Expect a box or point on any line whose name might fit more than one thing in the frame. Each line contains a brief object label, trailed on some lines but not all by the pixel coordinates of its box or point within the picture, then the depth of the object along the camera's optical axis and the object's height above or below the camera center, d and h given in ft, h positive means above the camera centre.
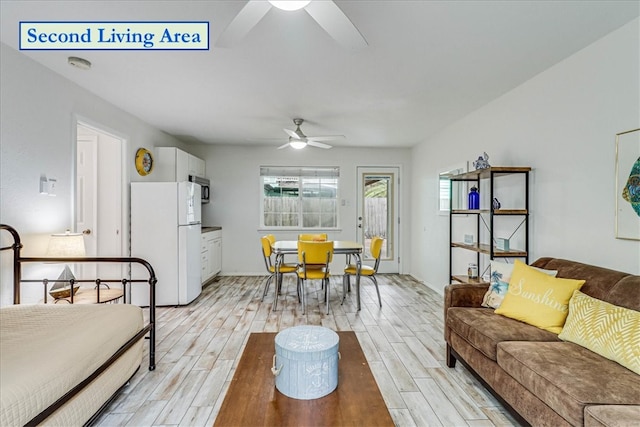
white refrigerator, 13.41 -1.02
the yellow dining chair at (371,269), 13.79 -2.47
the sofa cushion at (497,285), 8.11 -1.90
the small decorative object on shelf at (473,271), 11.48 -2.21
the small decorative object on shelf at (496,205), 10.71 +0.22
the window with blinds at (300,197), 20.42 +0.95
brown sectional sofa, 4.43 -2.56
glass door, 20.65 +0.04
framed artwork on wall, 6.68 +0.57
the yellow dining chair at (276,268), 13.79 -2.51
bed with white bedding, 4.00 -2.20
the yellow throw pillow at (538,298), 6.75 -1.93
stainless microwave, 17.90 +1.50
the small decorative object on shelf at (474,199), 11.31 +0.45
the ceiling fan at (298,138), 13.28 +3.14
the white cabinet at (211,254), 16.66 -2.34
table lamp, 8.54 -1.04
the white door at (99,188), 13.04 +0.98
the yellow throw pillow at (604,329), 5.10 -2.06
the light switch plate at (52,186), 9.11 +0.76
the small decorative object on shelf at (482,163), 10.41 +1.59
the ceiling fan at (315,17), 4.40 +2.83
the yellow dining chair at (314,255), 12.50 -1.70
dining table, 13.25 -1.65
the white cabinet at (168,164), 15.78 +2.37
